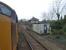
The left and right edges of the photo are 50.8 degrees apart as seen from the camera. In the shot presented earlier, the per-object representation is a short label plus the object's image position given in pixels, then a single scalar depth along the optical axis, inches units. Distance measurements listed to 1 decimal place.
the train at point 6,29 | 82.0
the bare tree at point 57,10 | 728.7
